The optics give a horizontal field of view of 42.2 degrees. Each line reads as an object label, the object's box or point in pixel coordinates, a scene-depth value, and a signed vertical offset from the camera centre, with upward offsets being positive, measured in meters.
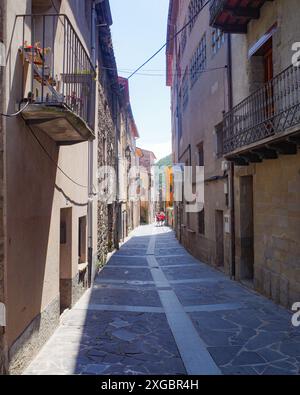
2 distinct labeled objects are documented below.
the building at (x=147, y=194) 49.91 +1.05
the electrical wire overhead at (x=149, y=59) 10.33 +3.95
